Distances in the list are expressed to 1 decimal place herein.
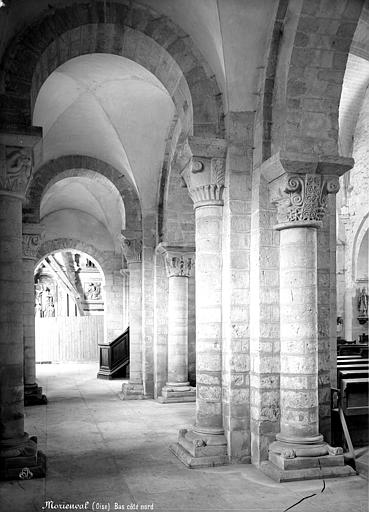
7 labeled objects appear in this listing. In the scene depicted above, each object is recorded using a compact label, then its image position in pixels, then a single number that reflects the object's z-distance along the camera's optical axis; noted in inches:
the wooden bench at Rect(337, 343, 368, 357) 493.3
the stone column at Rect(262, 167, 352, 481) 234.2
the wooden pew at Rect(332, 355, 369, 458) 262.5
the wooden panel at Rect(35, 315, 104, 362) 946.1
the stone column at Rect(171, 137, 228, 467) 265.1
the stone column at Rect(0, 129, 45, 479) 231.9
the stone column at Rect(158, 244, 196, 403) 435.2
